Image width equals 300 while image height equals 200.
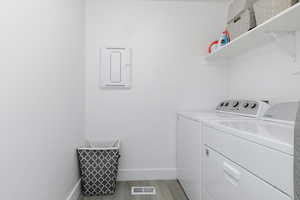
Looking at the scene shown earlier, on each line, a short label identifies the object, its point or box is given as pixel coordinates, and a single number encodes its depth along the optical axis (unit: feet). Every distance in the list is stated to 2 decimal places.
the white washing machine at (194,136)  5.62
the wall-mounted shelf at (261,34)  4.15
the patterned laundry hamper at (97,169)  6.93
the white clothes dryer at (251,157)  2.68
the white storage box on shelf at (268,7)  4.41
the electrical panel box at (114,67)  8.14
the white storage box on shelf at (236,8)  6.12
